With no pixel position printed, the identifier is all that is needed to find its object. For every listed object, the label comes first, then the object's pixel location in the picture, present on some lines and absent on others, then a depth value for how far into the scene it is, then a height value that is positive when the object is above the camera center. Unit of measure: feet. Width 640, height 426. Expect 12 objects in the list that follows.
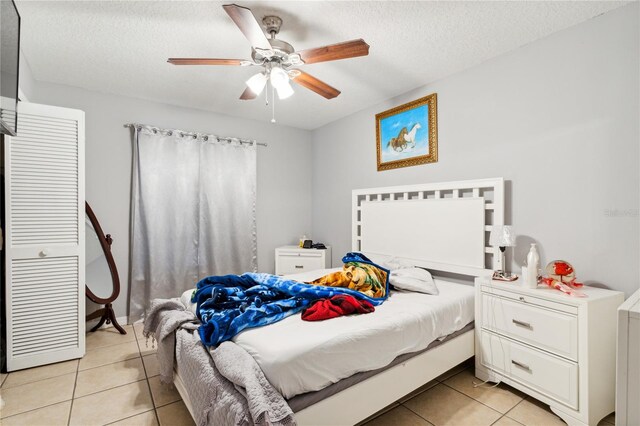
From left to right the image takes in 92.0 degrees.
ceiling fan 5.72 +3.31
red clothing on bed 6.02 -1.95
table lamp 7.46 -0.64
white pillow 7.88 -1.81
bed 4.80 -2.11
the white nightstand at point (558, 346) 5.68 -2.69
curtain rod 11.12 +3.11
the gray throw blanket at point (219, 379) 4.05 -2.58
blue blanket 5.49 -1.88
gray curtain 11.25 +0.05
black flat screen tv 4.79 +2.48
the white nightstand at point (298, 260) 13.12 -2.04
